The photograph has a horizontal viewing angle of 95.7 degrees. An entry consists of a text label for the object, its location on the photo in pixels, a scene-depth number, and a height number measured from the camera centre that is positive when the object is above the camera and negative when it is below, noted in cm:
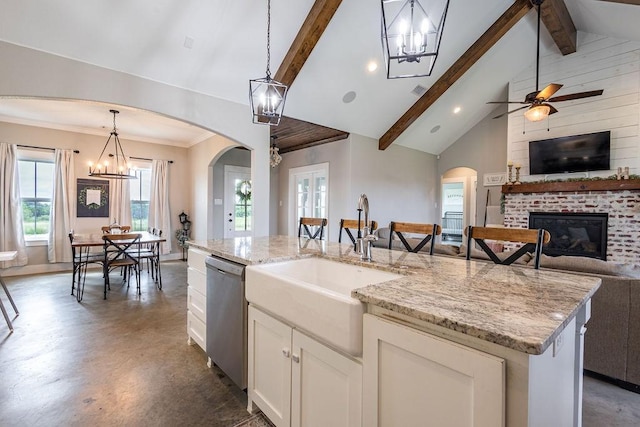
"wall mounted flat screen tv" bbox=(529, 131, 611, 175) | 469 +101
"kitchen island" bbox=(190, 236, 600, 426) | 75 -39
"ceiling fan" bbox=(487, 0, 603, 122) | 353 +140
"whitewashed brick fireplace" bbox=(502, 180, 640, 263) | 438 +7
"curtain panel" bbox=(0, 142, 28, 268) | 494 +1
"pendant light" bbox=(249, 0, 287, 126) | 250 +98
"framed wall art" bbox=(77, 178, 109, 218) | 570 +22
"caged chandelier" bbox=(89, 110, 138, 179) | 582 +109
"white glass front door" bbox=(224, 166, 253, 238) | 686 +21
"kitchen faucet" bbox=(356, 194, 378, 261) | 183 -17
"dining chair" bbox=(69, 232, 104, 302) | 397 -79
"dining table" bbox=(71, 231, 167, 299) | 409 -47
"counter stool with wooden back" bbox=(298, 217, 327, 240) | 312 -14
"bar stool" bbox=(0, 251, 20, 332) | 297 -91
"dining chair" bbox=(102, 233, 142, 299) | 404 -58
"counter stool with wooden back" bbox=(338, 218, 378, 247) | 289 -14
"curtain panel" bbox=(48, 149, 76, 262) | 537 -1
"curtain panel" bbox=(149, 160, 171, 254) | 645 +19
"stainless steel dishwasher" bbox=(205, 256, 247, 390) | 183 -74
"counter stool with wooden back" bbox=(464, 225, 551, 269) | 166 -15
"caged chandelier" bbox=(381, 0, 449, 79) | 180 +112
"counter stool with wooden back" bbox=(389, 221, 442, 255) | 222 -15
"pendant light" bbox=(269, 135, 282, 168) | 528 +98
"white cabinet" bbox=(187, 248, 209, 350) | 236 -75
